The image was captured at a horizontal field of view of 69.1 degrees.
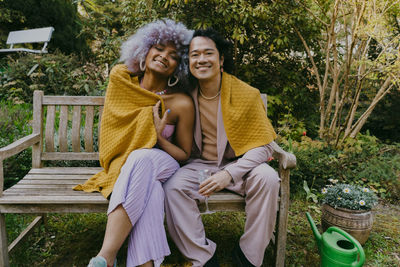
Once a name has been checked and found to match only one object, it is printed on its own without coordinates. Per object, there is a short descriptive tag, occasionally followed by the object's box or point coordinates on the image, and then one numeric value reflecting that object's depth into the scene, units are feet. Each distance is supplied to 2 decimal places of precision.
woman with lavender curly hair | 5.77
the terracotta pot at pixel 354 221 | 8.00
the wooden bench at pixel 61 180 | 6.32
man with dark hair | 6.33
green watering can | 5.98
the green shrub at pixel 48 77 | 16.69
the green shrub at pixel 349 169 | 11.60
